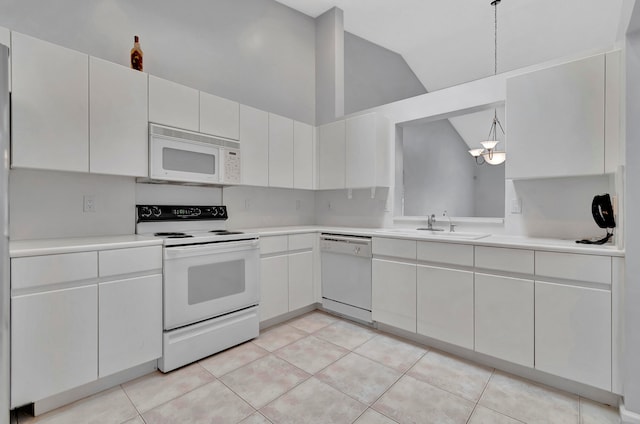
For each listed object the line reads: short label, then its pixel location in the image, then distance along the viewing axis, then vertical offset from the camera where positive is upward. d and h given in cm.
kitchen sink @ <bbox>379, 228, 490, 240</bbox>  244 -19
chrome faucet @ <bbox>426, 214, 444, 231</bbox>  304 -11
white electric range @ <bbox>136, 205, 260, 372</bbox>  214 -56
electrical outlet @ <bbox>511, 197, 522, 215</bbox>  251 +5
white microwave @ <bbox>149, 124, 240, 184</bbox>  237 +46
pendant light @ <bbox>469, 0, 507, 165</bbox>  362 +76
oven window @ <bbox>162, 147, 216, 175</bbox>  244 +41
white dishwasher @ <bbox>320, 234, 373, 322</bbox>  287 -63
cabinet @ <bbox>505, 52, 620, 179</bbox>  195 +64
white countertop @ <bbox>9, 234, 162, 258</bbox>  163 -21
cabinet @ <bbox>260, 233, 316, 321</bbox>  282 -61
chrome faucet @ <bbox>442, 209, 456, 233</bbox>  293 -15
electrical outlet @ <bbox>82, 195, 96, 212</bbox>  230 +5
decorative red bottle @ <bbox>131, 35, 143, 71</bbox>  241 +122
